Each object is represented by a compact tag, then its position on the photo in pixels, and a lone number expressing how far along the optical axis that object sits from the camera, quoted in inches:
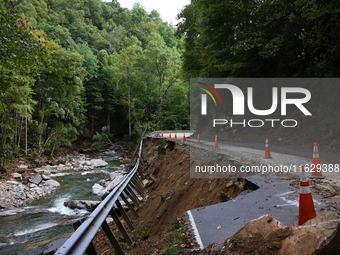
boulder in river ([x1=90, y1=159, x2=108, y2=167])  963.5
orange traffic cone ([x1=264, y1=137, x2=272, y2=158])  340.3
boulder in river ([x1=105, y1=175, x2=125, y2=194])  589.9
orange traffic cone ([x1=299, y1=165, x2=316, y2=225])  120.9
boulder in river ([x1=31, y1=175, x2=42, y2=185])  623.5
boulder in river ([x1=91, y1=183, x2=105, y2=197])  570.1
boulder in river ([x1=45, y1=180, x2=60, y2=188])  635.2
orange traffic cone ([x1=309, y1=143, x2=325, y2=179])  223.9
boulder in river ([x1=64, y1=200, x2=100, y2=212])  460.8
